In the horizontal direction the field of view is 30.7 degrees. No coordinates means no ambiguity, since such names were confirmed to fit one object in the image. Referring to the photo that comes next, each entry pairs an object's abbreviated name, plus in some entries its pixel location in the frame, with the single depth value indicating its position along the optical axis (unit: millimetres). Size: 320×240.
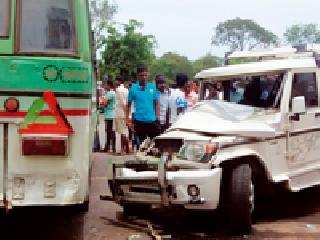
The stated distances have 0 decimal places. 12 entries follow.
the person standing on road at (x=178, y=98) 10758
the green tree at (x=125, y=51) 26984
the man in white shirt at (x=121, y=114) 12383
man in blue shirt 9211
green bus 4523
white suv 5887
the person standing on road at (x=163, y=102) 10141
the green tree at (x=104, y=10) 52125
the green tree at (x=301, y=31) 70812
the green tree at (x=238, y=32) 96562
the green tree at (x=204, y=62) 71525
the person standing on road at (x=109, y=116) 13133
